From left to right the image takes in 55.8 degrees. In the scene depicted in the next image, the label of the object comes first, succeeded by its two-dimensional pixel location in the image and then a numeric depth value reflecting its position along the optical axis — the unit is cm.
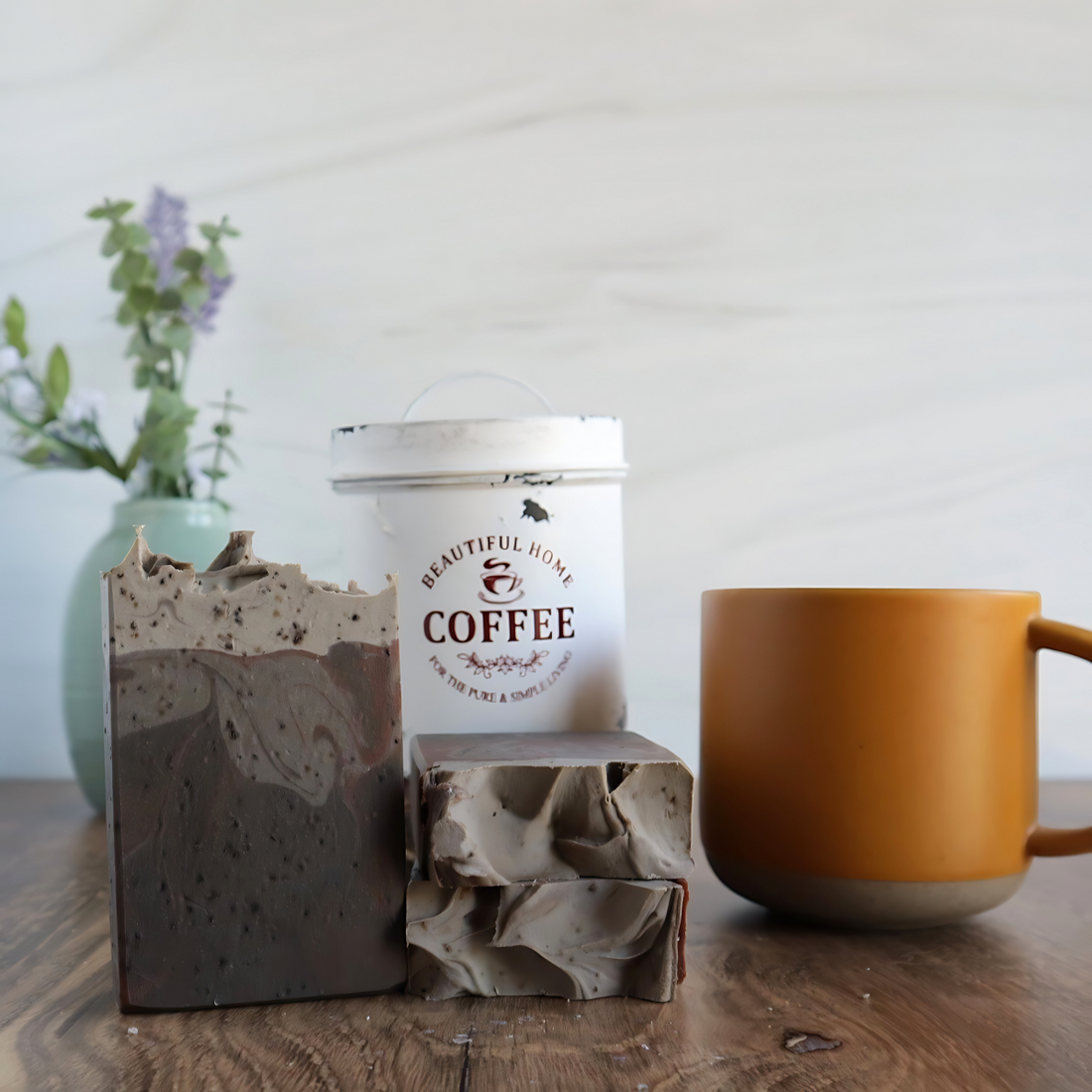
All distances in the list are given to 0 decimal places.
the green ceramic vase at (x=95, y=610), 74
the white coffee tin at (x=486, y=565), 55
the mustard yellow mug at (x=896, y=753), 45
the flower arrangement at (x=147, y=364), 76
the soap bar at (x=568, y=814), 40
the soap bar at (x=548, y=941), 40
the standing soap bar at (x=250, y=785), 39
